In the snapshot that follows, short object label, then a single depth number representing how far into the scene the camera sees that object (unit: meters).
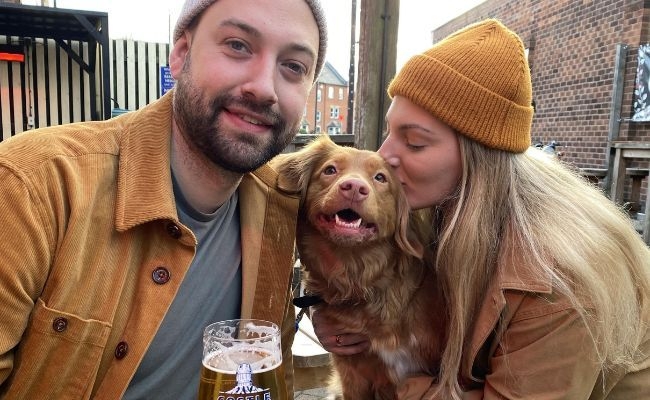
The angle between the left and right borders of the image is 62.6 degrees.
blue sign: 7.83
